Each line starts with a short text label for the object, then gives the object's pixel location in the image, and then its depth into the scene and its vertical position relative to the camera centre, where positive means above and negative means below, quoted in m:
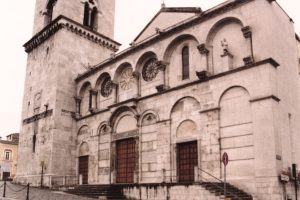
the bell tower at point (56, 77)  28.27 +7.61
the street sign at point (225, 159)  13.86 +0.30
